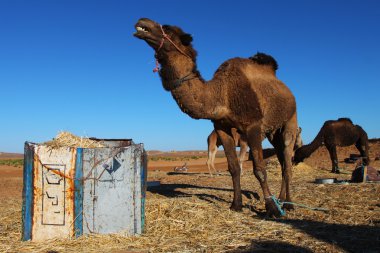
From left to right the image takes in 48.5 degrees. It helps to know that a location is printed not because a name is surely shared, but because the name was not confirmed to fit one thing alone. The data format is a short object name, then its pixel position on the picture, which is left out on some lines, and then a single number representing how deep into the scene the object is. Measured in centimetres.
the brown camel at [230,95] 715
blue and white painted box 518
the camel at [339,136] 1756
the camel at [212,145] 1878
